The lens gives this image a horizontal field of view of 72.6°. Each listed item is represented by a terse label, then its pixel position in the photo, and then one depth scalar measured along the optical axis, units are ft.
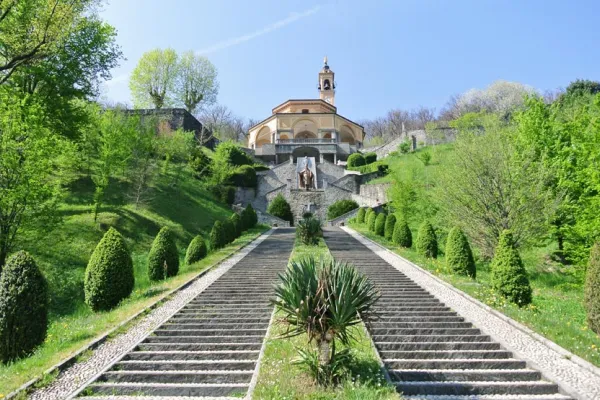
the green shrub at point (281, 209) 108.78
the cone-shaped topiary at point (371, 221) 87.13
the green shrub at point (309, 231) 64.80
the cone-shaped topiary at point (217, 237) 61.93
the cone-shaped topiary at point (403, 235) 64.23
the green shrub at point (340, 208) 113.50
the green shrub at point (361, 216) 103.43
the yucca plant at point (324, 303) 15.31
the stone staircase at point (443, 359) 16.22
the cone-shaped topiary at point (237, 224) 74.49
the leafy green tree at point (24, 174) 40.42
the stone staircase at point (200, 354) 16.35
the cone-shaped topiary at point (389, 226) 73.85
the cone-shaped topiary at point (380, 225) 80.07
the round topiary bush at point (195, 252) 51.96
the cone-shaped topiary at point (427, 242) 52.95
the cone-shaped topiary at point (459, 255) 41.50
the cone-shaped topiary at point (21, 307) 21.62
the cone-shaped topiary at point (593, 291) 24.95
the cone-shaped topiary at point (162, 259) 43.70
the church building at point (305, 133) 165.37
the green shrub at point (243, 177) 121.90
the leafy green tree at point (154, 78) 160.45
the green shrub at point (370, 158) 161.07
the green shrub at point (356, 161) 156.04
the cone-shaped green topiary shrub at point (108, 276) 32.42
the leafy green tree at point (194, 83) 168.86
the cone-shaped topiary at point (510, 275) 30.96
